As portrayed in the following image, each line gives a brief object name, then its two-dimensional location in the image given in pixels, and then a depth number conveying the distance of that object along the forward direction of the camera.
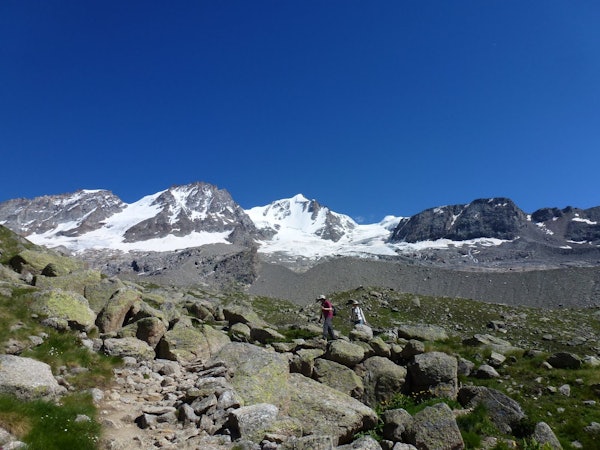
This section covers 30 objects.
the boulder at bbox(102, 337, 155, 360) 15.59
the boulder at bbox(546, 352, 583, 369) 19.72
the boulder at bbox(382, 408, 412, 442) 12.98
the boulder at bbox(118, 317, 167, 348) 17.36
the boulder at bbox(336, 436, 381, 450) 10.76
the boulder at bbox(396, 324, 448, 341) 26.19
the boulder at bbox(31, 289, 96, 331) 16.30
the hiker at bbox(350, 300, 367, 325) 28.82
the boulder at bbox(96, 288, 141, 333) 17.94
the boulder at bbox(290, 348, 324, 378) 16.83
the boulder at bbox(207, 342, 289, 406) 13.63
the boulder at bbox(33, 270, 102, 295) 21.09
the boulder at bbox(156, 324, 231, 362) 16.94
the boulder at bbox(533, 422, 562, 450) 13.15
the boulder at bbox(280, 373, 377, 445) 12.92
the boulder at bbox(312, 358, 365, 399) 16.55
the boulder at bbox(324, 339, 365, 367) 18.06
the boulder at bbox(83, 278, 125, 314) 20.09
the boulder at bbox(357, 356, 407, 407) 17.11
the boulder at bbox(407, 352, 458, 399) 16.77
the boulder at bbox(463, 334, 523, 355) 23.06
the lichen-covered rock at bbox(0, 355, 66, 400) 10.36
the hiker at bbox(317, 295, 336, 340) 23.81
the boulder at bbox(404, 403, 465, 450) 12.50
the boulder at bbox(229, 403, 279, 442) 11.04
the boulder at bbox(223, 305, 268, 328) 26.07
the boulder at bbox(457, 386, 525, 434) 14.72
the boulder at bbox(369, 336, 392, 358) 19.62
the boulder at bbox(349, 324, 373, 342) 21.32
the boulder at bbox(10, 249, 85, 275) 24.66
